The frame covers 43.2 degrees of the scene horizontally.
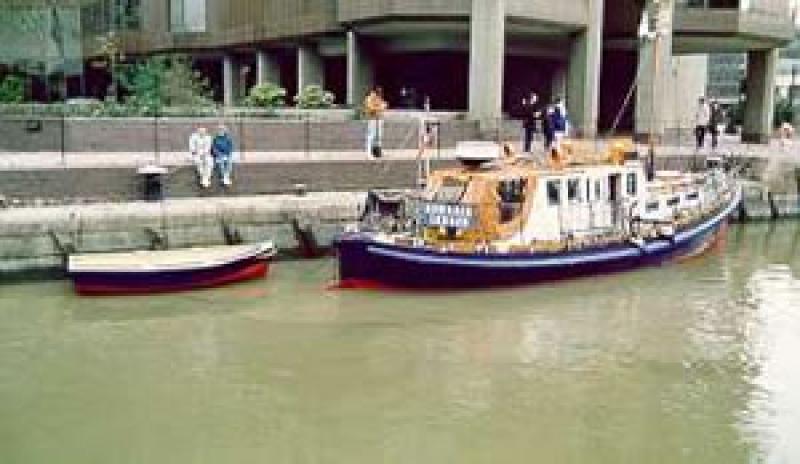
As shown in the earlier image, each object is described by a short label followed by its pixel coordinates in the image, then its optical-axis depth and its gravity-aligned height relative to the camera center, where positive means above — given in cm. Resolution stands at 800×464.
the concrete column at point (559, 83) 4416 +208
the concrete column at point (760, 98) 4481 +155
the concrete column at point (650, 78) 3822 +211
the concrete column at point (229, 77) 5356 +265
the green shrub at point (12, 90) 3162 +109
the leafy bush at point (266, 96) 3266 +101
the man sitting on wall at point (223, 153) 2303 -60
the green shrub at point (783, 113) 5630 +114
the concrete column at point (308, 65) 4588 +284
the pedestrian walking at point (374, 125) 2656 +10
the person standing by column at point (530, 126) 2878 +12
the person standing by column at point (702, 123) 3425 +32
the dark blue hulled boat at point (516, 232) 1894 -202
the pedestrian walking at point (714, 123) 3500 +33
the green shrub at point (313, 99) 3278 +94
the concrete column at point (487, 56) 3394 +248
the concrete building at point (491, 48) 3575 +351
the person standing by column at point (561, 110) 2641 +54
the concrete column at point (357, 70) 4044 +234
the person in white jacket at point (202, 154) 2273 -62
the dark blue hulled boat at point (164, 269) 1839 -264
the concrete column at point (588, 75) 3803 +211
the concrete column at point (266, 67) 4978 +296
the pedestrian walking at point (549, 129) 2667 +4
